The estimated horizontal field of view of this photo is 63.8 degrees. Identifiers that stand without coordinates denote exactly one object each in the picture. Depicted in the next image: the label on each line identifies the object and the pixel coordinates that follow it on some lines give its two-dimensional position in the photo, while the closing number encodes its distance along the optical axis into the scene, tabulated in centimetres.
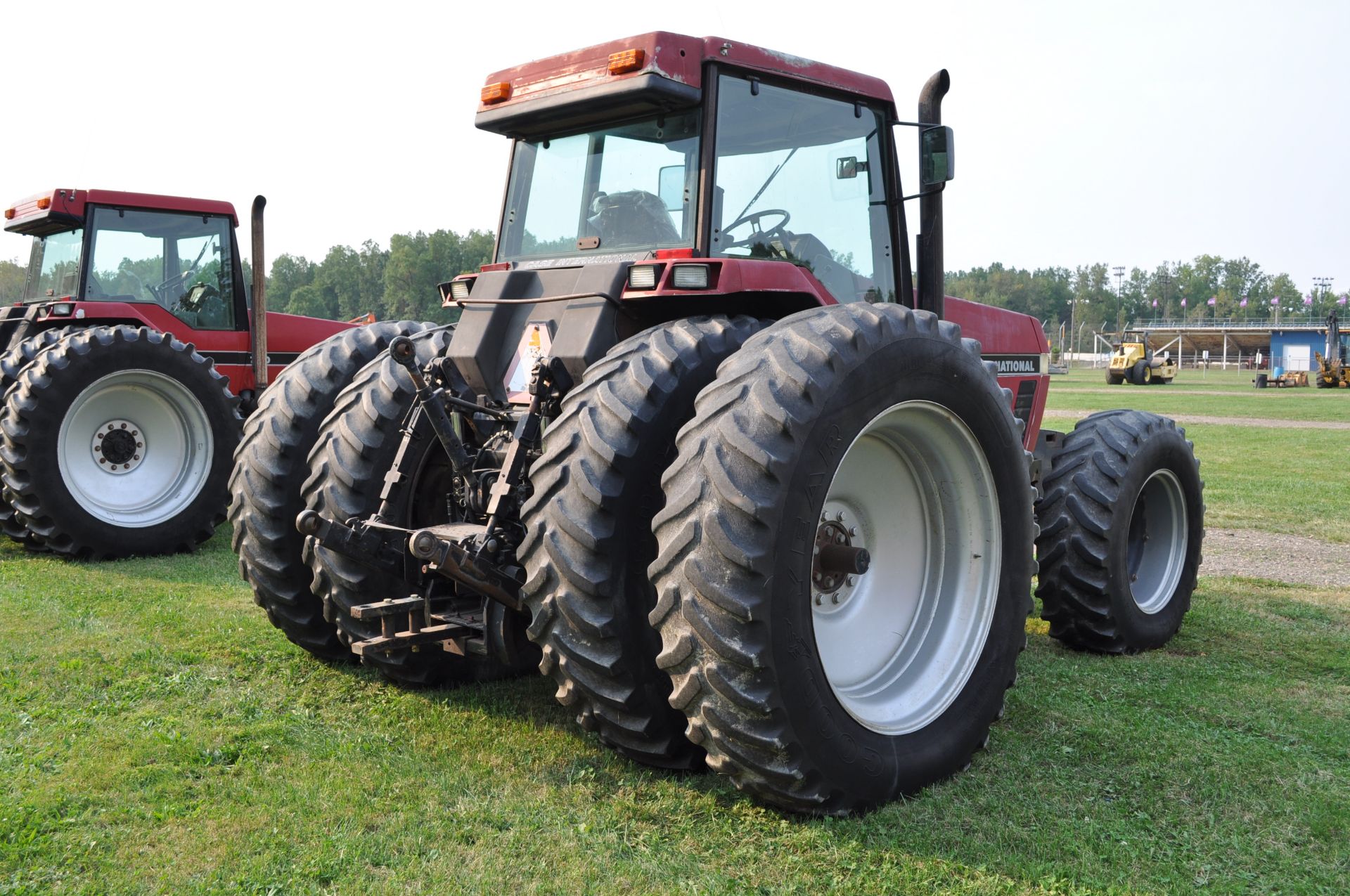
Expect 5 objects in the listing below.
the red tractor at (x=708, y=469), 342
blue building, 6450
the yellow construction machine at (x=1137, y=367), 4825
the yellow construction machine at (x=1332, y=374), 4784
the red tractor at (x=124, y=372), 834
